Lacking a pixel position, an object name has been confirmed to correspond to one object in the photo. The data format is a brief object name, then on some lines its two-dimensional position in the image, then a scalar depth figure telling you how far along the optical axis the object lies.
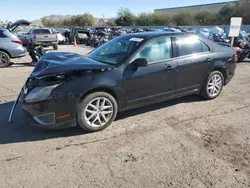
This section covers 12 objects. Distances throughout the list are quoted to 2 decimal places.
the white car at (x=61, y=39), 18.15
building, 62.38
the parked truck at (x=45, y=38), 14.47
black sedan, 2.89
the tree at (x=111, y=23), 62.16
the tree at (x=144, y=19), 59.52
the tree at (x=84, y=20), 75.79
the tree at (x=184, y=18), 52.61
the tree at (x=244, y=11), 42.15
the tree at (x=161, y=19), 56.62
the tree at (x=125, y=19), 58.61
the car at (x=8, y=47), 8.12
